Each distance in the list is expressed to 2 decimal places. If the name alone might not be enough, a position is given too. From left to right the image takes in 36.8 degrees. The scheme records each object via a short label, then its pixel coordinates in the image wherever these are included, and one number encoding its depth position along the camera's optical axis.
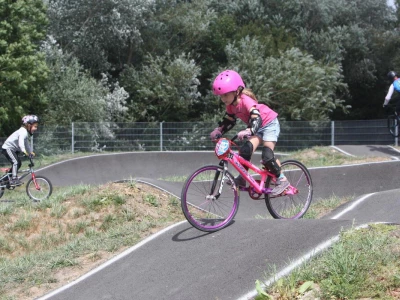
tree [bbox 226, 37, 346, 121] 31.64
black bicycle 17.18
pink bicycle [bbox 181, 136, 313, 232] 6.73
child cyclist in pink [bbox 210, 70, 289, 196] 6.86
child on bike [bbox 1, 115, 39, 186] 14.28
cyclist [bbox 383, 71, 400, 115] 15.94
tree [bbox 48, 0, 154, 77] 31.08
